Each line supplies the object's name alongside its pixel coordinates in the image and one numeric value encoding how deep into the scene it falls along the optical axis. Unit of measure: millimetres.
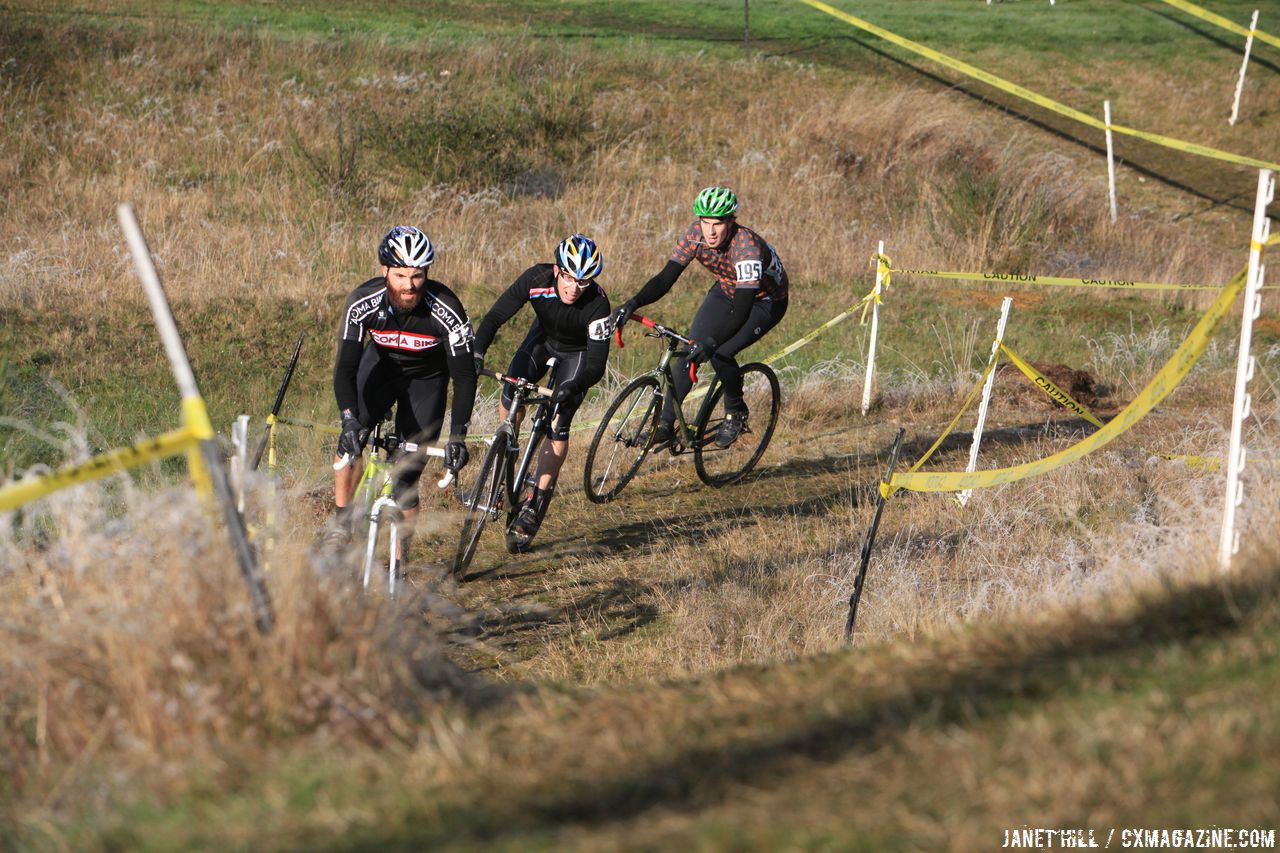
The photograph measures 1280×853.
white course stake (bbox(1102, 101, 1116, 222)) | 47500
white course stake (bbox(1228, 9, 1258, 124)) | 57828
